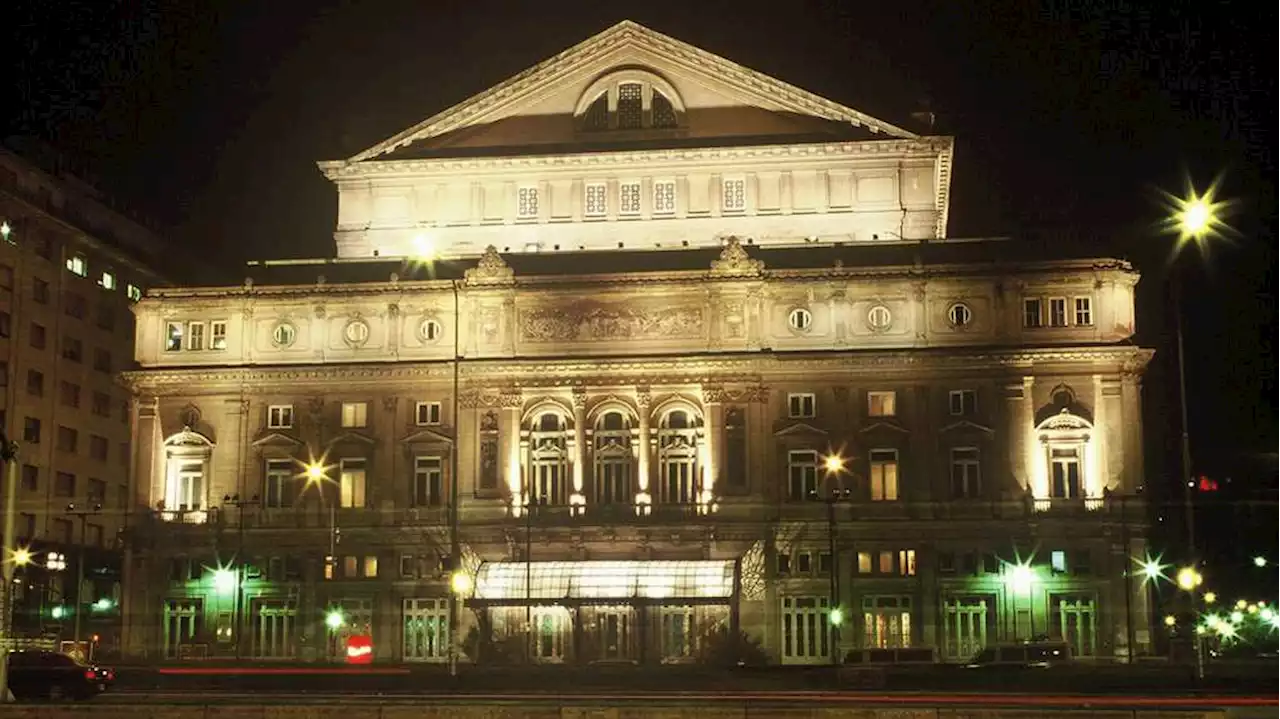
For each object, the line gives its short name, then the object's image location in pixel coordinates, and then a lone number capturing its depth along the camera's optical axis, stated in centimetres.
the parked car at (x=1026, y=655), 7113
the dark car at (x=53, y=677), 5566
